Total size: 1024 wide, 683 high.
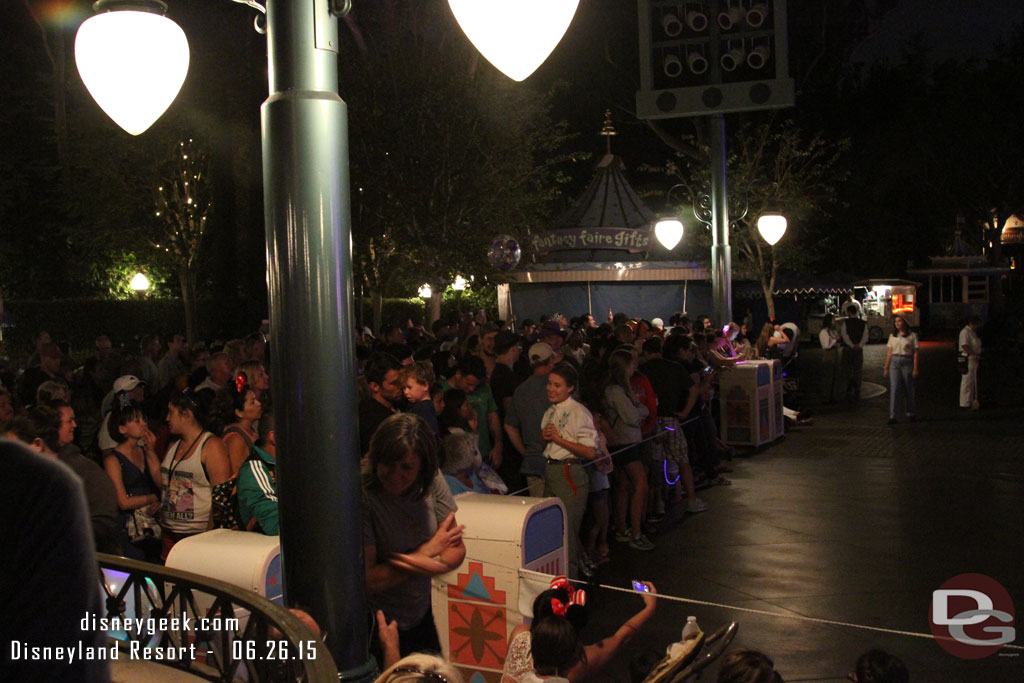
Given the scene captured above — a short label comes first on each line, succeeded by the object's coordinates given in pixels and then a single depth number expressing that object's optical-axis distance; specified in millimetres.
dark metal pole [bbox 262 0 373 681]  3564
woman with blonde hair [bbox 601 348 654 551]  9344
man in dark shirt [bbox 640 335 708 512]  10680
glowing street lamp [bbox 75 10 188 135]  5266
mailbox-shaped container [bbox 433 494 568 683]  5273
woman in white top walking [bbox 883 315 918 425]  16547
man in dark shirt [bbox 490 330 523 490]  9312
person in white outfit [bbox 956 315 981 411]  18172
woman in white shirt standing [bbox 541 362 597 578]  7820
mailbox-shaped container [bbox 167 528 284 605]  4523
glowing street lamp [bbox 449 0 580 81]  3812
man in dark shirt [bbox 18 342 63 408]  10742
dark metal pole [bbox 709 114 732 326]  18031
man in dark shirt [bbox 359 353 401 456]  6691
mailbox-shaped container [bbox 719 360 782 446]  14750
